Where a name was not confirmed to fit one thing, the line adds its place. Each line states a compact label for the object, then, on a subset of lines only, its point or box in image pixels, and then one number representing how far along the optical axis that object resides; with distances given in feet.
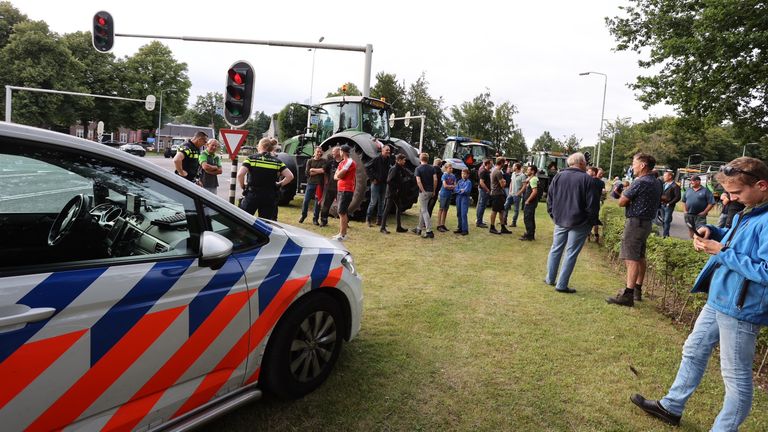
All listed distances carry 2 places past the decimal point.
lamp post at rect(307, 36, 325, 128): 38.08
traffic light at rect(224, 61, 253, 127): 22.93
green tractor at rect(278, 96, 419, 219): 34.58
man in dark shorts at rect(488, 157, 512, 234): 36.04
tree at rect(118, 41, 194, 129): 164.66
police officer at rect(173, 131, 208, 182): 24.00
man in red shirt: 27.72
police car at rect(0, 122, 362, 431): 5.80
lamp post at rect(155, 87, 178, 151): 168.80
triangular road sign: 23.65
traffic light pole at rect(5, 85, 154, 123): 81.35
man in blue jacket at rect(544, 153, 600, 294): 19.60
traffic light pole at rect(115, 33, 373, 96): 39.55
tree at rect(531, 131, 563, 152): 226.99
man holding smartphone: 8.05
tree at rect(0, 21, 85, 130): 121.39
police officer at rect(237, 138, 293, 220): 21.58
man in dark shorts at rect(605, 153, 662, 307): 18.22
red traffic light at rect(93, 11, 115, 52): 44.14
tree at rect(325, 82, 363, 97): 176.69
